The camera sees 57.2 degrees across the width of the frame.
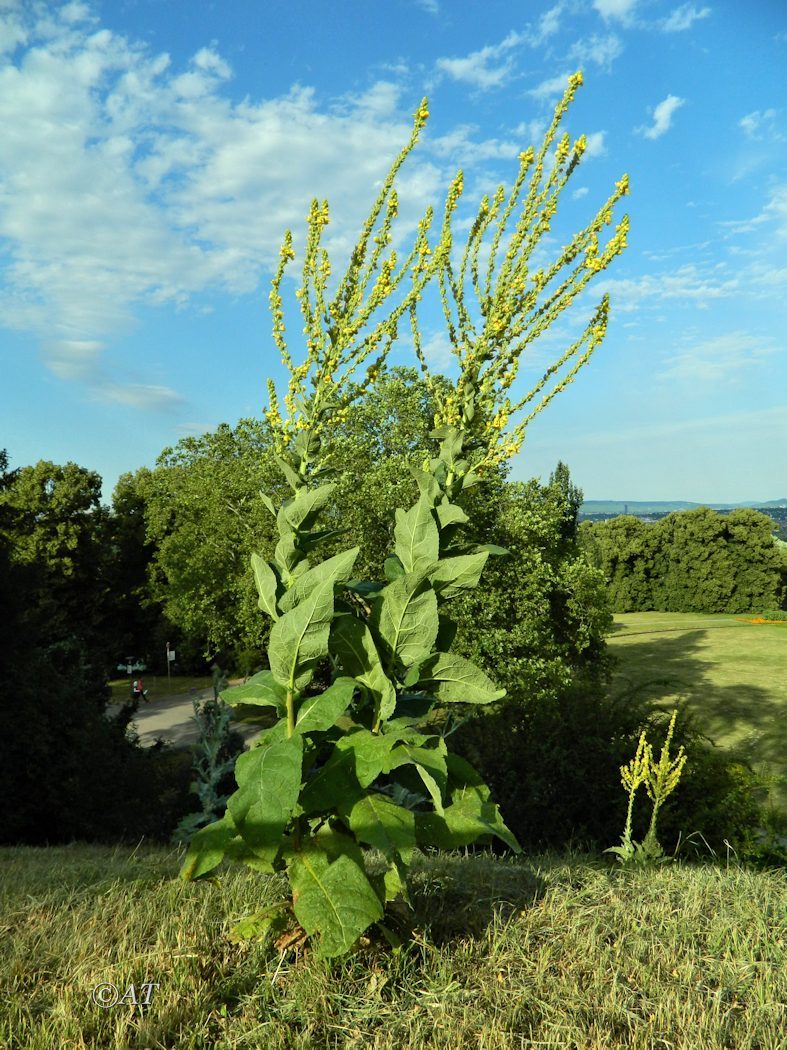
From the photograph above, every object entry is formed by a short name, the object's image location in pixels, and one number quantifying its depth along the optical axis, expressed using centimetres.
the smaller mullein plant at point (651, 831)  489
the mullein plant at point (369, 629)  257
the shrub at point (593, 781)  833
